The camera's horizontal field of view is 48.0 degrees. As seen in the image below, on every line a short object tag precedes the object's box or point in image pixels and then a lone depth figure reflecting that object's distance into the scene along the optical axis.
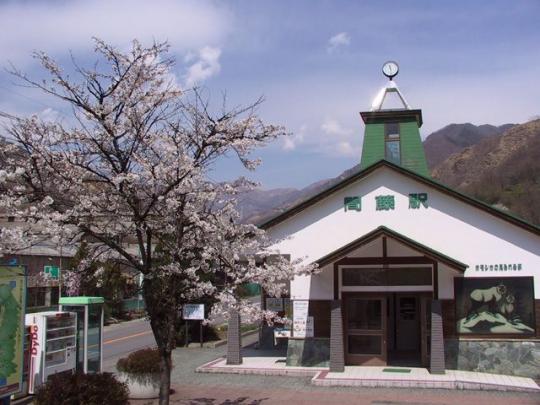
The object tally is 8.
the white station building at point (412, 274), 16.78
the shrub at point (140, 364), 13.82
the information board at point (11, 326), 10.37
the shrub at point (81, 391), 10.01
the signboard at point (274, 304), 19.44
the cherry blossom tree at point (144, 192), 9.22
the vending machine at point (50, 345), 14.39
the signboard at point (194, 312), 22.09
